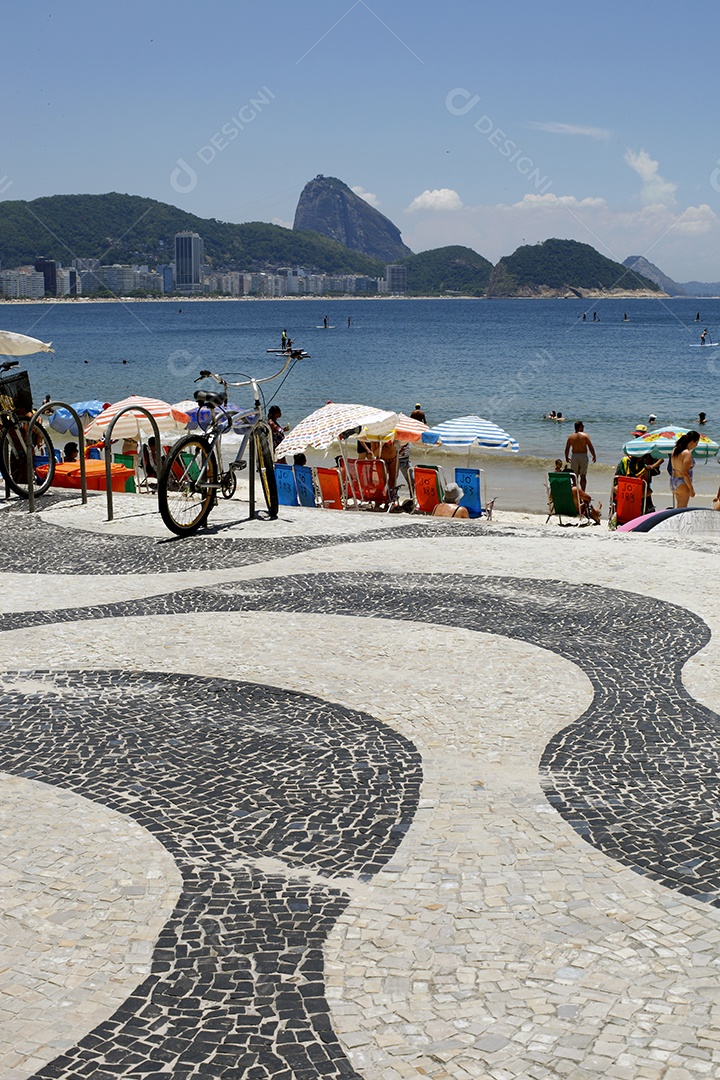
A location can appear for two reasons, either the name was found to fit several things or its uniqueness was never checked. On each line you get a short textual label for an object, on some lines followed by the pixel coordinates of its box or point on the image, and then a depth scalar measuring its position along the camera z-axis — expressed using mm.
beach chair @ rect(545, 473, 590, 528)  15906
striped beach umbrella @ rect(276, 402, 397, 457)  14406
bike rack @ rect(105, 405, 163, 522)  10578
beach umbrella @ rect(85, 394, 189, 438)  16953
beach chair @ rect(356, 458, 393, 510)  15258
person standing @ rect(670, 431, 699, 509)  14078
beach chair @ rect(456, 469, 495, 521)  14852
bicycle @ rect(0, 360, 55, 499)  11664
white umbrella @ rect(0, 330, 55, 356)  12969
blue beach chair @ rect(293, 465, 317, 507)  15102
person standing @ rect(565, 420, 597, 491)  18516
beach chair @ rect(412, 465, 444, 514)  14680
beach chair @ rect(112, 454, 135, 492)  17453
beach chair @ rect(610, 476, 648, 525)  13875
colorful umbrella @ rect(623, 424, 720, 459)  17062
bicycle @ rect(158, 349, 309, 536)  9873
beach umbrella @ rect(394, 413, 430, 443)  16734
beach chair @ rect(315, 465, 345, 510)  14930
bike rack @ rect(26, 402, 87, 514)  10773
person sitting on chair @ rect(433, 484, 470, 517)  13945
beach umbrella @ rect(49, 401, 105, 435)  22641
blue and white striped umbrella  16875
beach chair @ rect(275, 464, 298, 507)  14938
